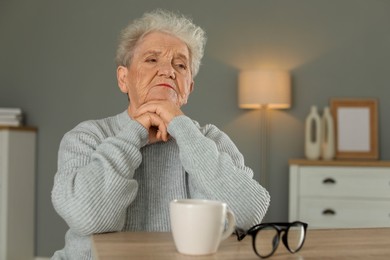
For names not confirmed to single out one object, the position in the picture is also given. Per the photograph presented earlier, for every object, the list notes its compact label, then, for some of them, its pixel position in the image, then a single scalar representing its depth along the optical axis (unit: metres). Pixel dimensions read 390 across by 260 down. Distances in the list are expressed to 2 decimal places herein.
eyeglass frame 1.03
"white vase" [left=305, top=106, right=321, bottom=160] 4.16
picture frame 4.36
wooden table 1.04
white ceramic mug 0.99
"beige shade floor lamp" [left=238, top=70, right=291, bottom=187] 4.05
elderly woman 1.41
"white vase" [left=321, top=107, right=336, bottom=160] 4.18
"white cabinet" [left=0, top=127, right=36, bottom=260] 3.87
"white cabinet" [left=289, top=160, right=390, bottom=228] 3.90
